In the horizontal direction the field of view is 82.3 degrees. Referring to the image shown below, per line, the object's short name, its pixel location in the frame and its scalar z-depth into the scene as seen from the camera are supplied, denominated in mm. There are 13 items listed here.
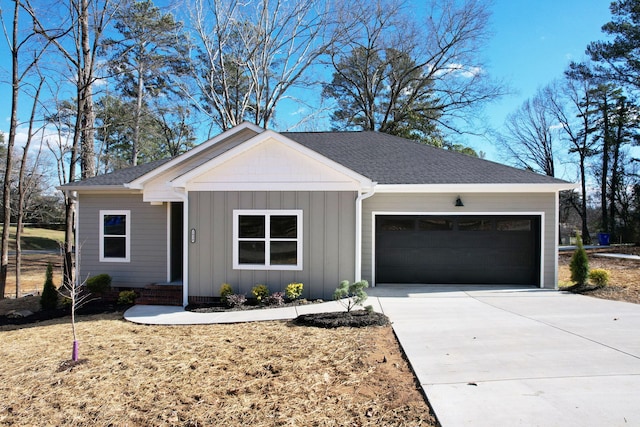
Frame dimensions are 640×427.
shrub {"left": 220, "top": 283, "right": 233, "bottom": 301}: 7945
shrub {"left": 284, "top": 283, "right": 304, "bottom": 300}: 7828
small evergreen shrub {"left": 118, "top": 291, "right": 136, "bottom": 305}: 8961
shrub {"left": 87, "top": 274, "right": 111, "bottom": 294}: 9344
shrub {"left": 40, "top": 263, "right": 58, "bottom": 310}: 9094
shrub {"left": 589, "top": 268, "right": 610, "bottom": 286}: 9039
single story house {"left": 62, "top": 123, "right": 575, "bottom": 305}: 8031
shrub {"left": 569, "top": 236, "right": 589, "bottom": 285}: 9305
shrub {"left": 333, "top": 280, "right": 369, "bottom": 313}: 6586
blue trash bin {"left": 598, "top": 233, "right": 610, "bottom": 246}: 22906
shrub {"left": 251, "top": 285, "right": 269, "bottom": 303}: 7844
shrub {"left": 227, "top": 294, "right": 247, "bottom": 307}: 7690
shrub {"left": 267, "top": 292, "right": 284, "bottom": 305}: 7762
